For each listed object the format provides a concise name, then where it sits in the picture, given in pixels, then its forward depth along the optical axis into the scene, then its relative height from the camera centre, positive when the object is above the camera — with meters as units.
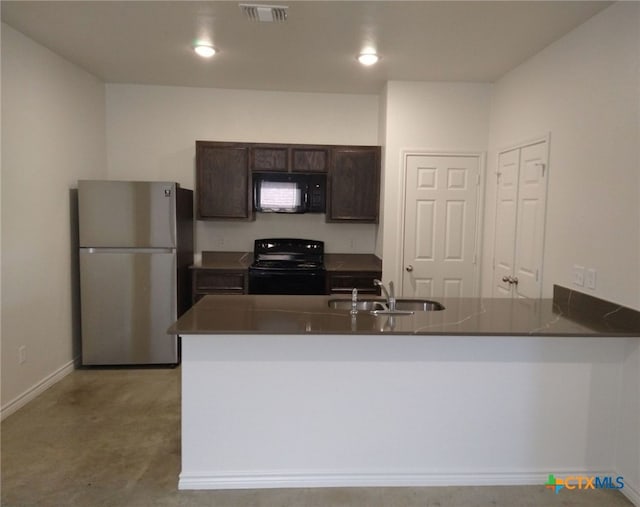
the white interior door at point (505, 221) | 3.77 -0.03
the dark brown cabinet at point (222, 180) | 4.49 +0.32
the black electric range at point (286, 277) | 4.32 -0.60
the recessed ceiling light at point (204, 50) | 3.41 +1.23
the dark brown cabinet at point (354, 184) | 4.57 +0.31
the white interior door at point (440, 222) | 4.37 -0.05
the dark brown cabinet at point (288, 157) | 4.52 +0.56
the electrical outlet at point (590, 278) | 2.70 -0.35
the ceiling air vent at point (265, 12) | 2.70 +1.22
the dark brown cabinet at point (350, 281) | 4.37 -0.63
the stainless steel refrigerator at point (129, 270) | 3.92 -0.52
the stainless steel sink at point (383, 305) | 2.91 -0.58
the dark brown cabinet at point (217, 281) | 4.35 -0.65
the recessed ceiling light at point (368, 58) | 3.51 +1.23
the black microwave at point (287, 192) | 4.58 +0.22
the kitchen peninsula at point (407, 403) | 2.34 -0.98
